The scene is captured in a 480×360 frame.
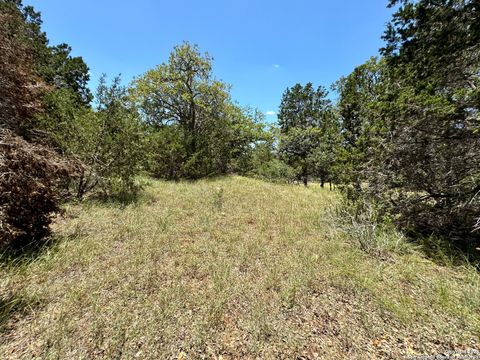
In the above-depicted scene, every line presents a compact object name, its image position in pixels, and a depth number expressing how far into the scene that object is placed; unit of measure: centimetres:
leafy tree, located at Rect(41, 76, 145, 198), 558
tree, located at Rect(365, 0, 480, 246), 321
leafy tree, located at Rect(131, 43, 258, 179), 1075
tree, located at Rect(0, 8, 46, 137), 407
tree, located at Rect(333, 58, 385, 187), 455
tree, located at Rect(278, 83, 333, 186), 1556
